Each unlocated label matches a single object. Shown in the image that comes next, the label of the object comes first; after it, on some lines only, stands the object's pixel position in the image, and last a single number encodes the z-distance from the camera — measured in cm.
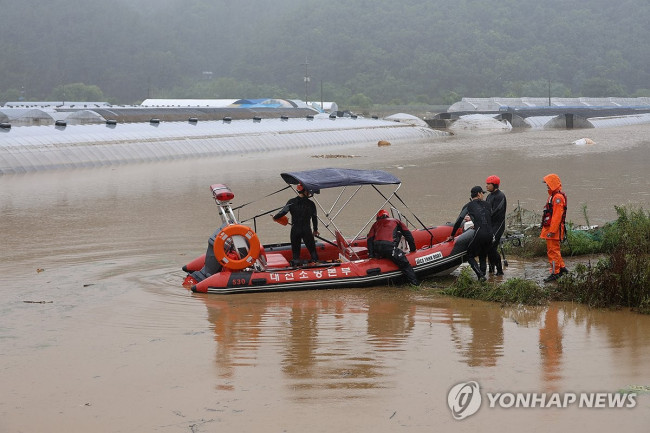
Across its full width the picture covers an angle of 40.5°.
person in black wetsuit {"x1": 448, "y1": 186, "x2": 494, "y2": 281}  1352
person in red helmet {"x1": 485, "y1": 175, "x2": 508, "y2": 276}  1405
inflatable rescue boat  1336
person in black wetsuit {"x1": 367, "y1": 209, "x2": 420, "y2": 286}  1349
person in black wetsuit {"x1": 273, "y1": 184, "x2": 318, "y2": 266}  1404
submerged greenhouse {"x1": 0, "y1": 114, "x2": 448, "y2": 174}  3569
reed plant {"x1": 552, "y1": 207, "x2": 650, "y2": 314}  1159
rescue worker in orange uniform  1302
